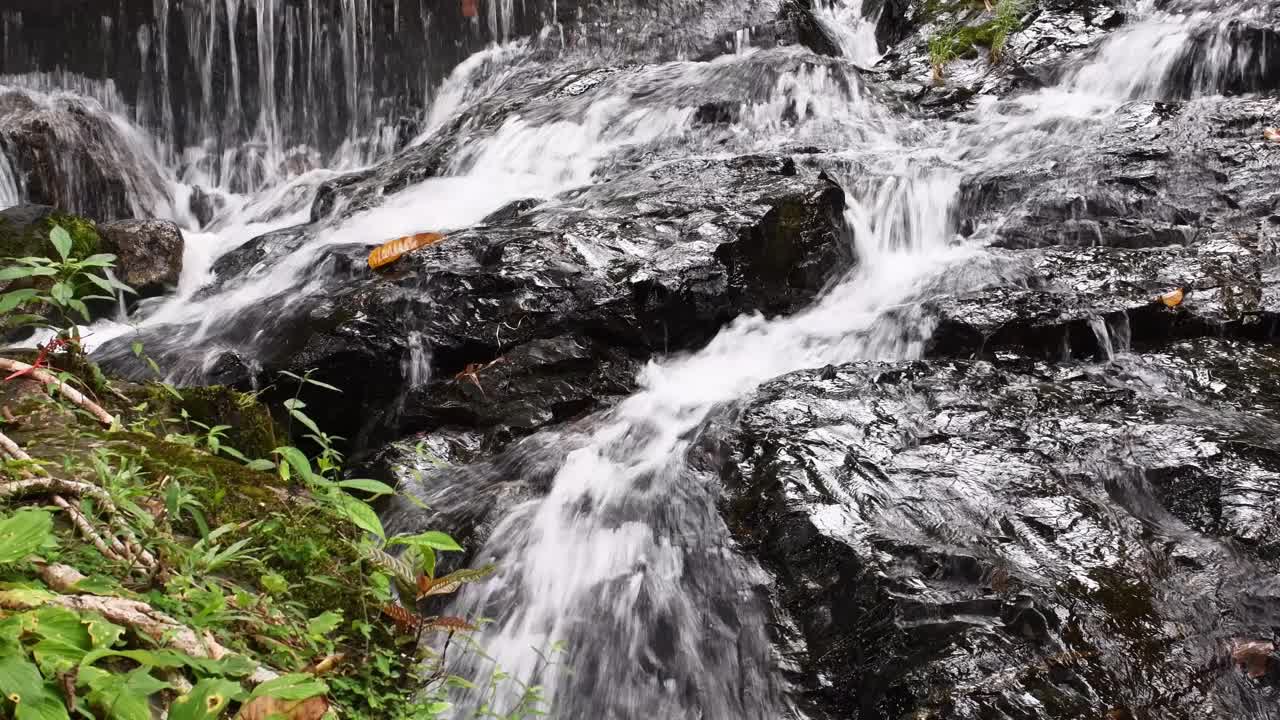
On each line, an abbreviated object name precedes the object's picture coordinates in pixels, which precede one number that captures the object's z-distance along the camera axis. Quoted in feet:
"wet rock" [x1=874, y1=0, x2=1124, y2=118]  29.94
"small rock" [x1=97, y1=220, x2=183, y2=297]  26.22
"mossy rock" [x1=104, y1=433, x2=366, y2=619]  7.43
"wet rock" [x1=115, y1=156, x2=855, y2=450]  16.88
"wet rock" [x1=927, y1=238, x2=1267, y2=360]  16.17
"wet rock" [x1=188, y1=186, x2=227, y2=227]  36.29
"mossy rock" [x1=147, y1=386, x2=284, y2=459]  11.87
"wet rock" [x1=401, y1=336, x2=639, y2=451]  16.20
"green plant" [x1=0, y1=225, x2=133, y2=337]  7.00
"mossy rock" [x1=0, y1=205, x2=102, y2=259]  24.61
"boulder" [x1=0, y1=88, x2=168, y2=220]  32.22
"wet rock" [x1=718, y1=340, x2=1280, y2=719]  8.80
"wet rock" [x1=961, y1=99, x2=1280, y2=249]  19.48
